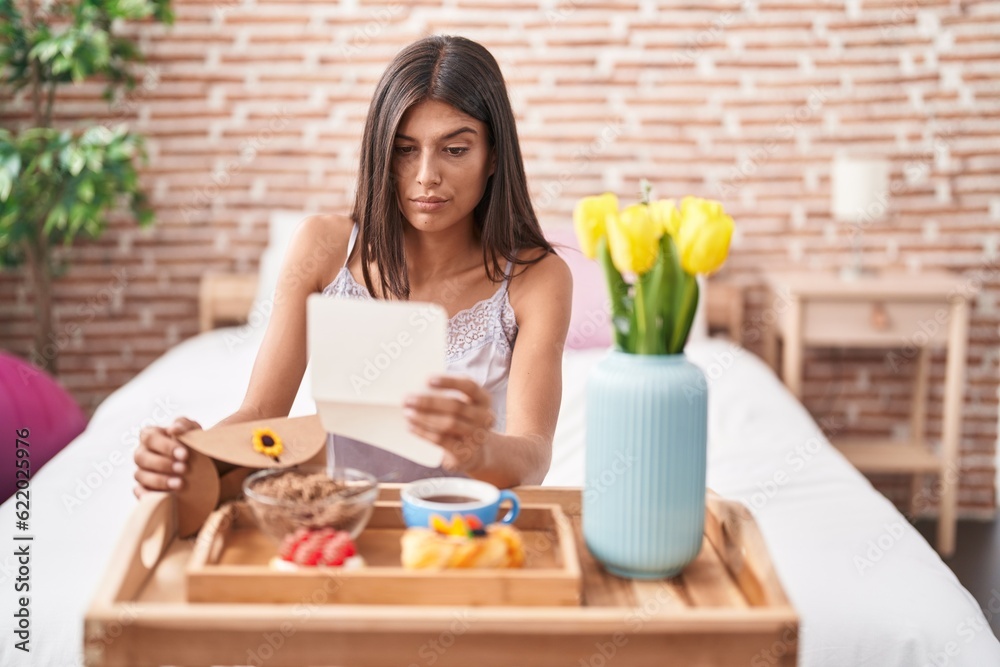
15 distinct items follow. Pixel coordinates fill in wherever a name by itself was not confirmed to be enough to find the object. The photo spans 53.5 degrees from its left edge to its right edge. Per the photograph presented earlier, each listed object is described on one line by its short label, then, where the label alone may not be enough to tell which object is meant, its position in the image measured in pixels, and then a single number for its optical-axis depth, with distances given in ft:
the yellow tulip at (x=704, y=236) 3.06
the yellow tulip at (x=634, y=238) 3.11
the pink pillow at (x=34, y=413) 7.49
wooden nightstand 9.52
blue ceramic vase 3.12
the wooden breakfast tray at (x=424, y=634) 2.77
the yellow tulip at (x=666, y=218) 3.19
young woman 4.70
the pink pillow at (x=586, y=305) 9.40
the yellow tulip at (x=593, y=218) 3.25
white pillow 9.79
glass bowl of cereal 3.17
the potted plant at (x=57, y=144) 8.95
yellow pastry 3.02
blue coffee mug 3.22
